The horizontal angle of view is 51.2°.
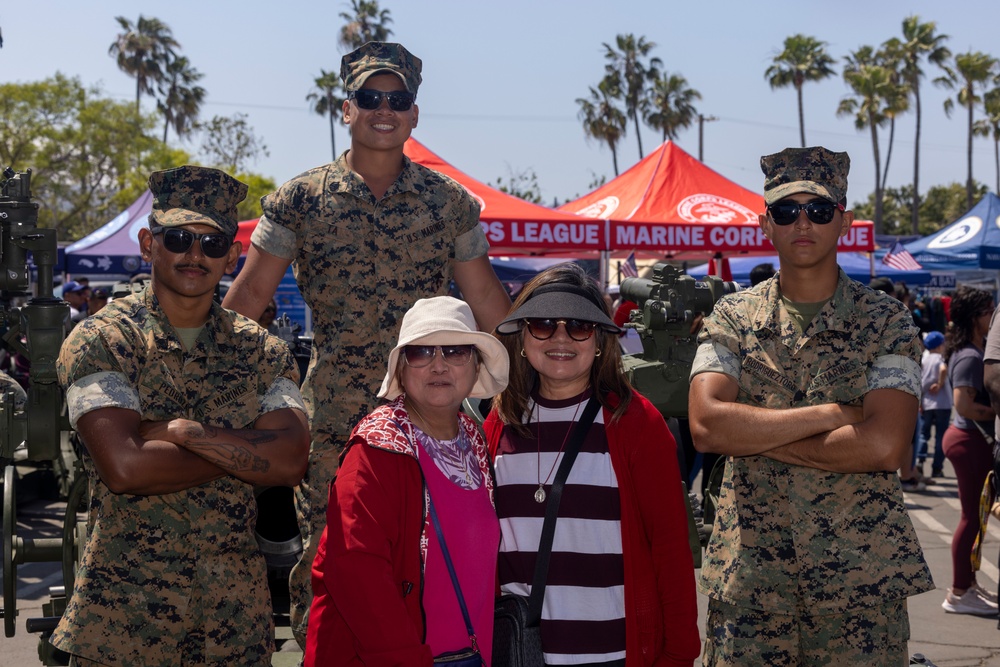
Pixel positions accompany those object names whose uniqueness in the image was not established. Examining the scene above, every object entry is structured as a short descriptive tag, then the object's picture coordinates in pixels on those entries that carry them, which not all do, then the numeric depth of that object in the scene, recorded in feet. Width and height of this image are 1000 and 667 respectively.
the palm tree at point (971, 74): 176.77
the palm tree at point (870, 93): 170.09
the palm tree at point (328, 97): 166.20
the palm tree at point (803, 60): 172.76
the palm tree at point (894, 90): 170.09
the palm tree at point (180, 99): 182.39
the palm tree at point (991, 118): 185.16
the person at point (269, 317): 24.23
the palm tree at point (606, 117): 176.14
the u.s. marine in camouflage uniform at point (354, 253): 11.87
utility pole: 182.00
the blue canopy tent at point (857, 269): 64.18
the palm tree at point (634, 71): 174.70
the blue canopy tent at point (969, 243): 59.12
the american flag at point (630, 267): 40.97
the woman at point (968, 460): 21.24
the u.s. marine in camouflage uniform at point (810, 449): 10.02
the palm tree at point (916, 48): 173.37
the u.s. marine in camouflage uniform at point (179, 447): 9.56
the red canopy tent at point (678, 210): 37.78
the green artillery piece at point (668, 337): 15.11
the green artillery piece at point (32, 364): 14.06
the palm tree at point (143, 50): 179.52
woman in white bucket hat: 7.77
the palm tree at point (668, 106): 175.42
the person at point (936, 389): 35.45
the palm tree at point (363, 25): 163.84
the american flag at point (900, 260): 70.08
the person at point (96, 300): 40.14
